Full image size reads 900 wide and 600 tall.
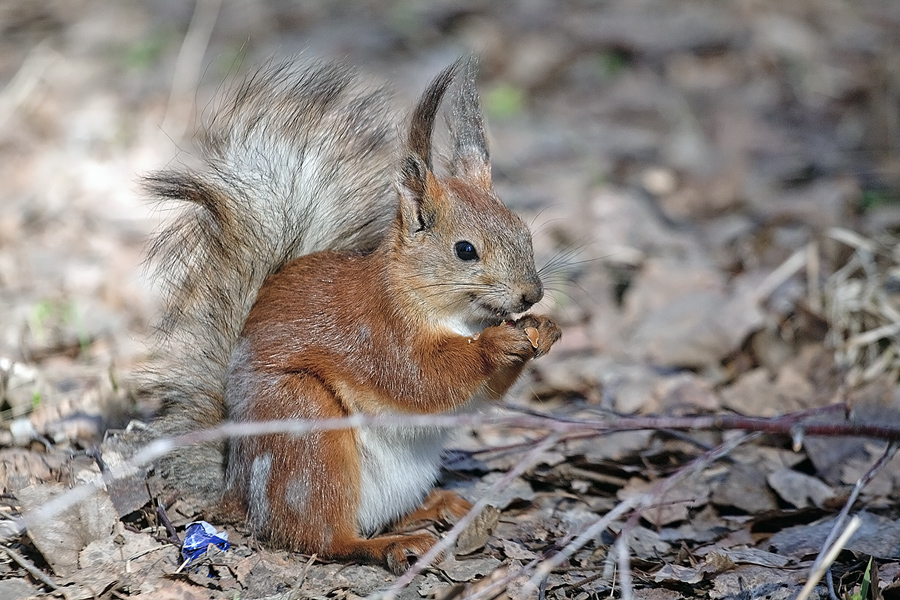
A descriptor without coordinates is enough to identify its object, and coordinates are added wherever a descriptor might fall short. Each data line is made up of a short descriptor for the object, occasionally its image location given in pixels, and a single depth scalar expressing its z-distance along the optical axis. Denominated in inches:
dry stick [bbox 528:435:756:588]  149.7
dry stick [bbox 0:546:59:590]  193.7
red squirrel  213.3
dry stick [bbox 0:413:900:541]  141.6
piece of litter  208.5
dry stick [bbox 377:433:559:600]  153.3
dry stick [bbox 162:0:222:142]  521.7
